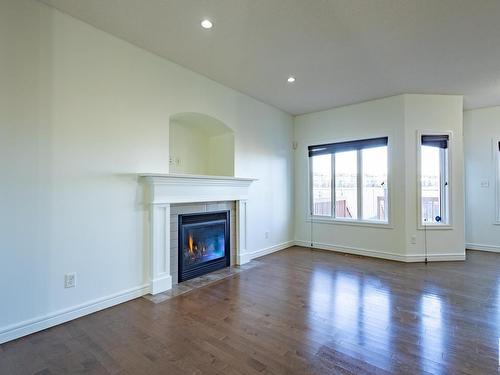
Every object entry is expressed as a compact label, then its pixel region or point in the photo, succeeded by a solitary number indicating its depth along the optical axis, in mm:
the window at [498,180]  5117
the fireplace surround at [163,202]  3105
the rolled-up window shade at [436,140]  4598
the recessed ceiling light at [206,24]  2590
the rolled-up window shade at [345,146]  4813
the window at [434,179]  4620
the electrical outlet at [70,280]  2484
